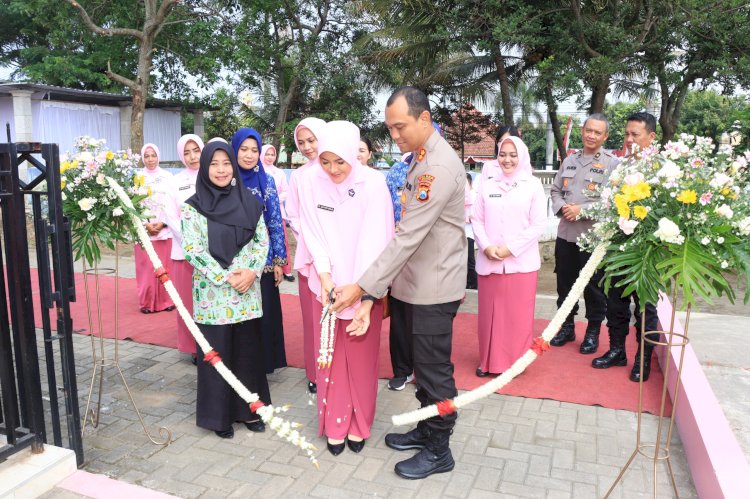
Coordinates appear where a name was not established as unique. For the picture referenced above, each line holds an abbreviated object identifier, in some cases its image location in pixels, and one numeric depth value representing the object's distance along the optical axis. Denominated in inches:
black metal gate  110.1
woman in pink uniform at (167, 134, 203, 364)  185.2
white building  586.6
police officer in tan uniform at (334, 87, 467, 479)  112.6
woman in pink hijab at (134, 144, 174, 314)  236.4
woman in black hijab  132.8
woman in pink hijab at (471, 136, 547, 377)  170.9
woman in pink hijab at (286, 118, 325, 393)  142.3
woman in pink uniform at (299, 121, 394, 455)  126.1
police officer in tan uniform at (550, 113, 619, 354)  183.5
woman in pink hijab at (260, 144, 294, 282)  255.4
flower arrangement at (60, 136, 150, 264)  132.3
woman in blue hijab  163.5
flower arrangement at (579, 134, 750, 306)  94.3
